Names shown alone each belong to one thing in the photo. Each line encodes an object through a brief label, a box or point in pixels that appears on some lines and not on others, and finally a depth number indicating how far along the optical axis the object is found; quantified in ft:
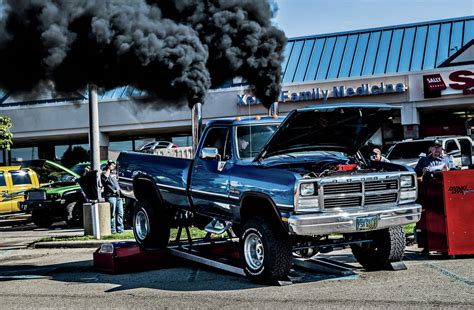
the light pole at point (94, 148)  43.57
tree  86.43
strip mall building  84.70
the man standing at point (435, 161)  36.59
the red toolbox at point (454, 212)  28.78
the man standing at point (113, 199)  47.78
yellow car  63.57
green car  57.00
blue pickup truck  23.35
